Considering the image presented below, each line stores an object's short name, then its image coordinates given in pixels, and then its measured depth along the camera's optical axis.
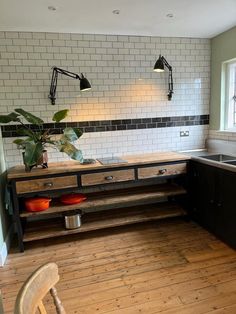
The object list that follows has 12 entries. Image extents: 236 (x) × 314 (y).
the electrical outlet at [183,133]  3.50
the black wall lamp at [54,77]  2.90
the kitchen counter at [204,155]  2.36
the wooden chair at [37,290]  0.77
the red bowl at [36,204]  2.55
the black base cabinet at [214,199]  2.37
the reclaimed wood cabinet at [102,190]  2.53
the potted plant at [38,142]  2.36
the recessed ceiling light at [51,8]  2.24
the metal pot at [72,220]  2.70
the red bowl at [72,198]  2.72
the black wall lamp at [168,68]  2.84
